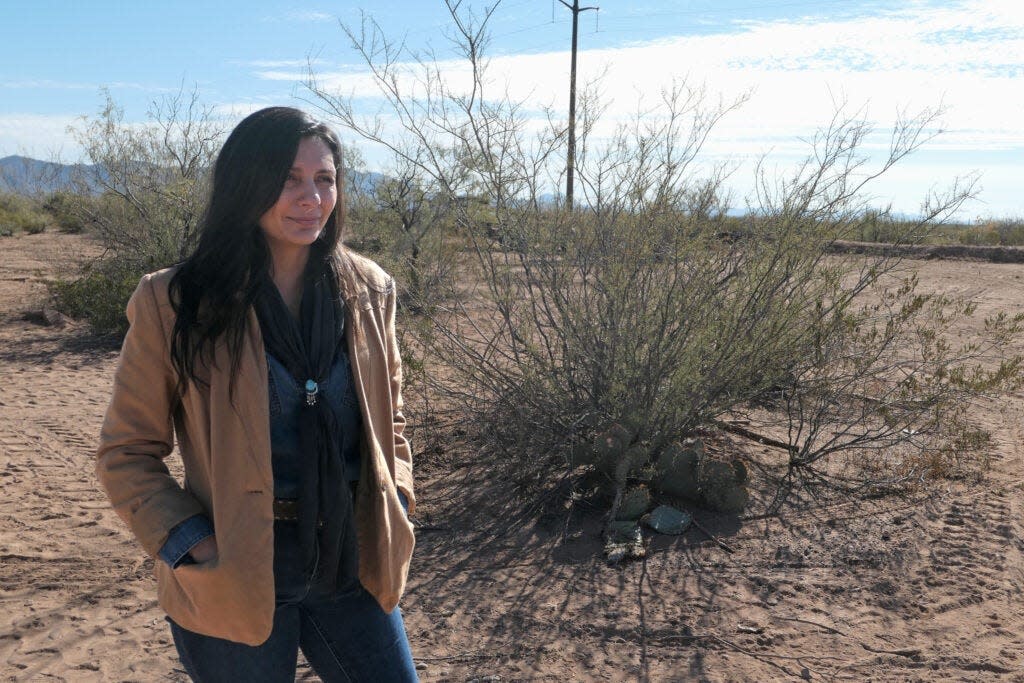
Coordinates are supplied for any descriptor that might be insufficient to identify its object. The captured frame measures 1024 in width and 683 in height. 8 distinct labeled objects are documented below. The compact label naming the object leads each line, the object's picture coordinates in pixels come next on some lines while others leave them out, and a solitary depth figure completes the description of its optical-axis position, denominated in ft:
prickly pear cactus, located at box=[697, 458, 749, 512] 16.87
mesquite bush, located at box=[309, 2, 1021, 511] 17.44
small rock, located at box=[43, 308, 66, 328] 36.04
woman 5.79
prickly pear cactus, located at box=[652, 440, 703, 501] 17.19
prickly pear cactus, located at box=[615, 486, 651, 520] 16.51
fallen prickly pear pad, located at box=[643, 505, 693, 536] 16.33
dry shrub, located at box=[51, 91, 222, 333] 36.14
